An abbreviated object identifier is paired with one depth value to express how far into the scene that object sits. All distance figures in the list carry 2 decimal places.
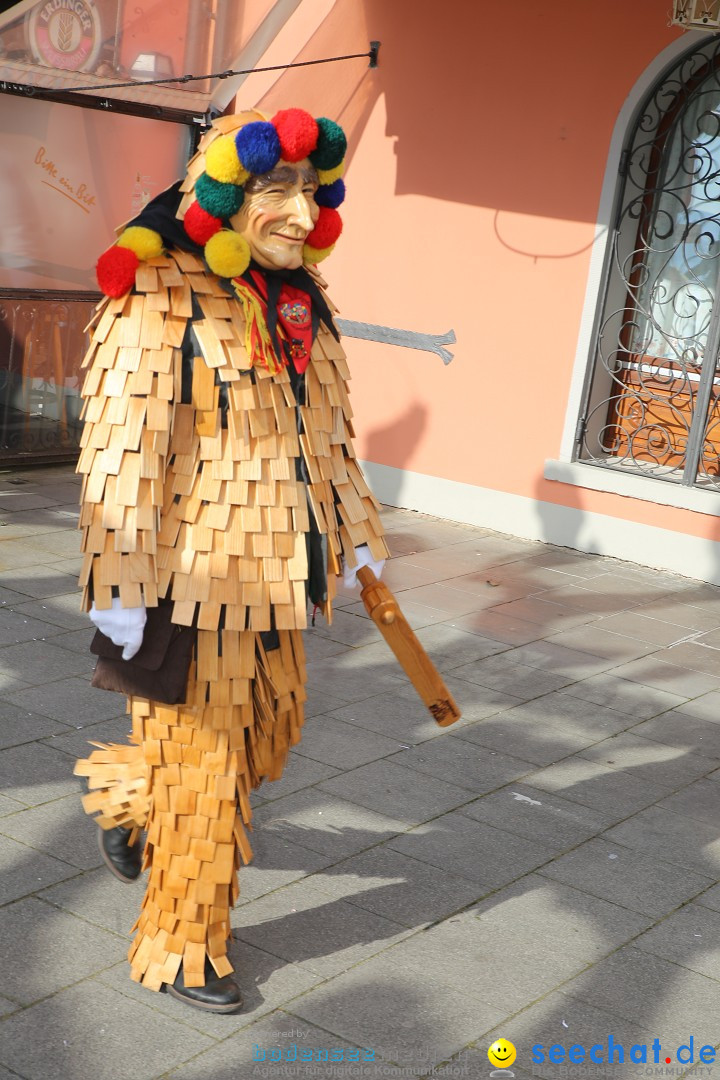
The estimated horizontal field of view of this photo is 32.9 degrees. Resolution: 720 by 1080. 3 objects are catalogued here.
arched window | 7.63
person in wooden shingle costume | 2.92
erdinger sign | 7.83
